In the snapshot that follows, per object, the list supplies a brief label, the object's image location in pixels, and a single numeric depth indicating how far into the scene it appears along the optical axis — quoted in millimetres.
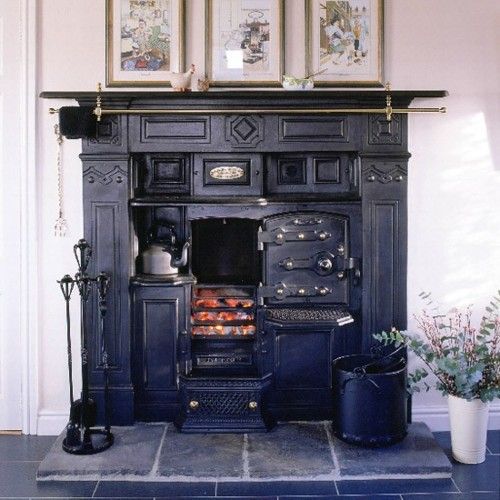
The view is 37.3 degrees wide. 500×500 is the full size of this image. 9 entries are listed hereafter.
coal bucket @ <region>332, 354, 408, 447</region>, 4055
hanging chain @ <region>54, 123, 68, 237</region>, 4379
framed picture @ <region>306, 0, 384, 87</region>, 4395
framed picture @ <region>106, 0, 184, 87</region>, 4367
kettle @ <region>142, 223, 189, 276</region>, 4434
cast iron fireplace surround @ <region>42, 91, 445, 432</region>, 4316
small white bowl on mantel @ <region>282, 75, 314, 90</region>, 4215
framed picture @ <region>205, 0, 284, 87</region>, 4383
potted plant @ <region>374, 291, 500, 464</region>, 3986
